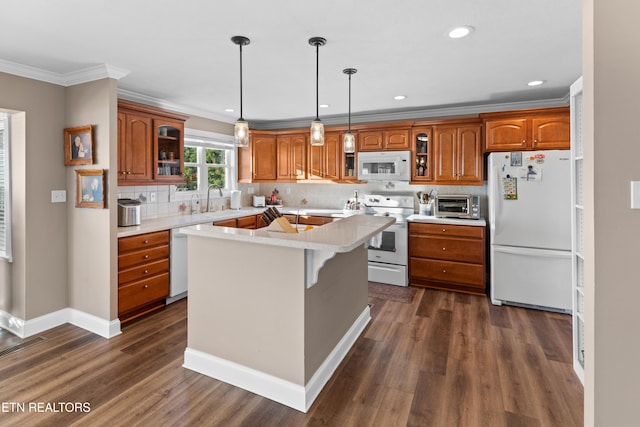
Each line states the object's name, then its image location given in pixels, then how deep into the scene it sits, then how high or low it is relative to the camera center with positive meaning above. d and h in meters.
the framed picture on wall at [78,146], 3.05 +0.58
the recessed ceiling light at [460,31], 2.23 +1.18
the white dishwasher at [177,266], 3.72 -0.64
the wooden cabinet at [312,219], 5.10 -0.17
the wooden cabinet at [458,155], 4.33 +0.69
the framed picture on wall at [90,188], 3.02 +0.19
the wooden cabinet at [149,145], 3.51 +0.72
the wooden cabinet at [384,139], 4.71 +0.97
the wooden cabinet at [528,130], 3.72 +0.88
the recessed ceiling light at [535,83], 3.41 +1.27
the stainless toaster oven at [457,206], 4.37 +0.02
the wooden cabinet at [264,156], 5.57 +0.85
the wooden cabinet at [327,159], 5.15 +0.75
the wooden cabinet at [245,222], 4.35 -0.19
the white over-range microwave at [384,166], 4.69 +0.59
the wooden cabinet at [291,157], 5.44 +0.83
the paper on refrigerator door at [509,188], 3.69 +0.21
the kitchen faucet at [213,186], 5.03 +0.32
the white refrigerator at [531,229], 3.53 -0.23
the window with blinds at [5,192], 3.03 +0.15
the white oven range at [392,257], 4.49 -0.67
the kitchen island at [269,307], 2.09 -0.67
